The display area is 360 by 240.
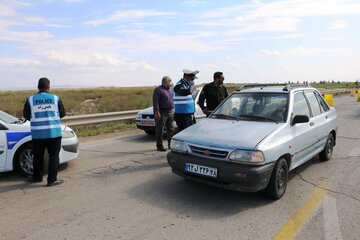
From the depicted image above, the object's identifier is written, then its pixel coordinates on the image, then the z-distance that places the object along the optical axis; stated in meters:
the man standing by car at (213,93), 6.94
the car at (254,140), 4.16
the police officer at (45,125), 5.18
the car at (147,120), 9.42
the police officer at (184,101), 7.12
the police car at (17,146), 5.51
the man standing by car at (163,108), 7.49
